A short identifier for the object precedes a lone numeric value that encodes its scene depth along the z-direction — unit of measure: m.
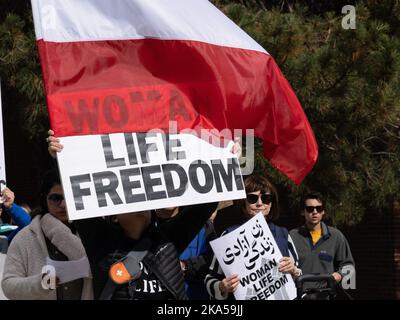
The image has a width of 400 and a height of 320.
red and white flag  5.71
